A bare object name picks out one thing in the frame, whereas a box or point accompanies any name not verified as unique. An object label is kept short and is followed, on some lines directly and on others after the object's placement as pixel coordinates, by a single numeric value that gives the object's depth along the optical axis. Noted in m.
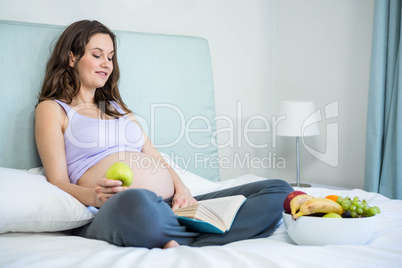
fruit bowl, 1.16
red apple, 1.30
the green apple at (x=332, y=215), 1.18
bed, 1.07
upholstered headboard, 1.78
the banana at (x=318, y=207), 1.19
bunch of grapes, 1.18
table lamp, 2.59
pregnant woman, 1.24
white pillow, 1.27
